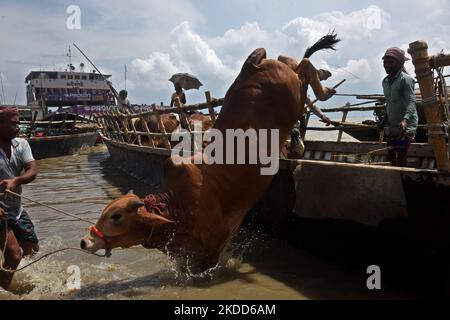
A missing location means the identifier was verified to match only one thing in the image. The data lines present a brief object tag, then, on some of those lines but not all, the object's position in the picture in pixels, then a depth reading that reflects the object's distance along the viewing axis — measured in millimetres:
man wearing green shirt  4871
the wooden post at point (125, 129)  14097
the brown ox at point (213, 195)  4395
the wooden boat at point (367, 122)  8062
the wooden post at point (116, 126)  15930
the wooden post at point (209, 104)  7516
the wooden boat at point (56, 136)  21544
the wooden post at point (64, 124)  23822
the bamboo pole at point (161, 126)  9445
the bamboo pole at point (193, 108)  7352
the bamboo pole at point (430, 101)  3564
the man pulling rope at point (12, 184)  4480
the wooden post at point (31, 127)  21297
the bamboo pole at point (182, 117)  8758
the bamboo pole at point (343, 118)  9078
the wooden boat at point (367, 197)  3646
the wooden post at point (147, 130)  10840
